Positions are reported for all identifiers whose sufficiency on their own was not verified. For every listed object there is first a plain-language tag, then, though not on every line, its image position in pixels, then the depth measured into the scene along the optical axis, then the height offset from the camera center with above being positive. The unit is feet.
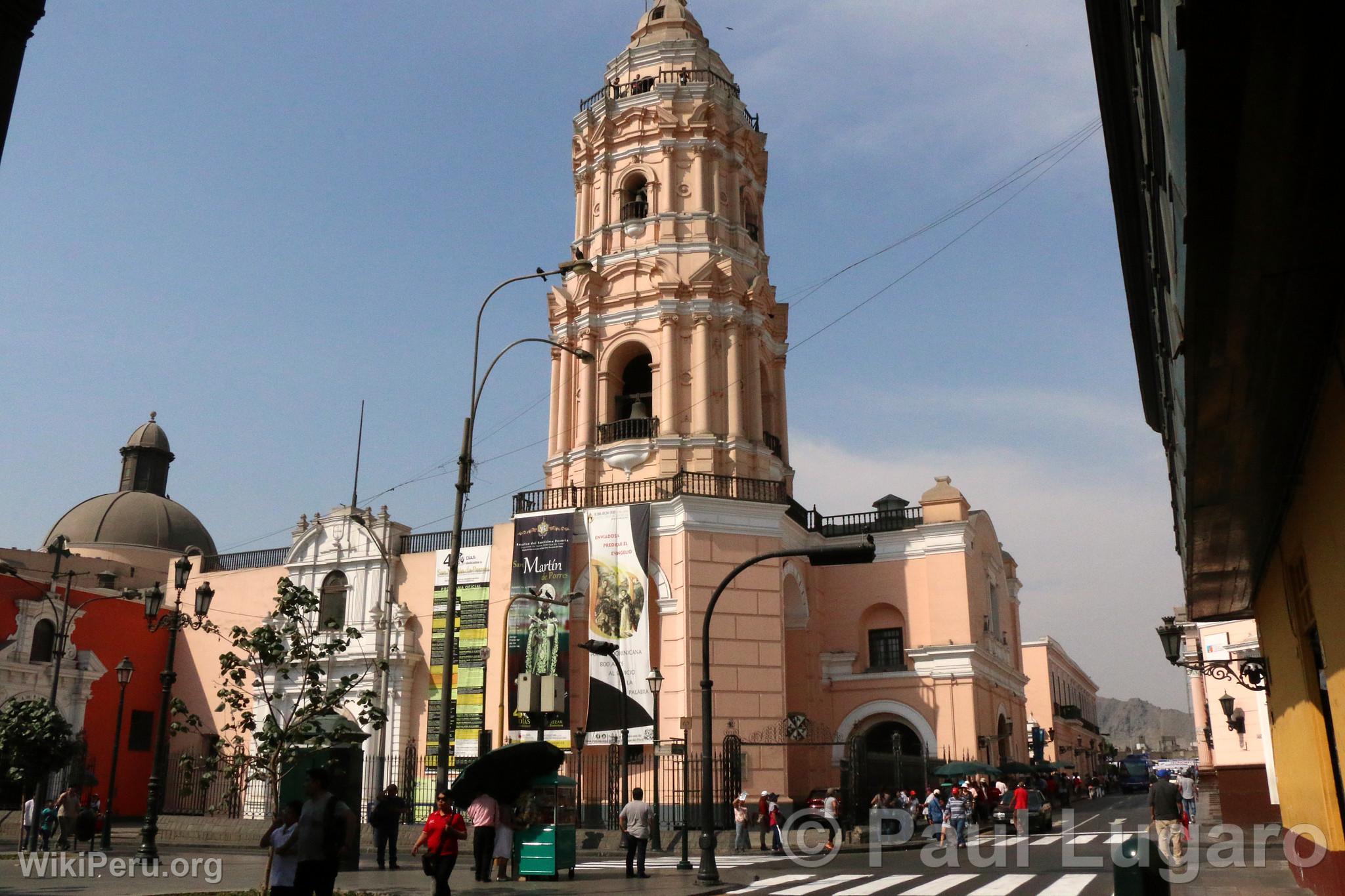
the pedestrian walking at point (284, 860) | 28.91 -2.46
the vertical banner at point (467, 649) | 103.19 +10.16
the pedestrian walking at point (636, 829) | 56.95 -3.41
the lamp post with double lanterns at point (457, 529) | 46.42 +9.96
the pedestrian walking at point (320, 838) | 28.91 -1.93
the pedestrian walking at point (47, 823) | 79.32 -4.21
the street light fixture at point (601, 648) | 69.31 +6.66
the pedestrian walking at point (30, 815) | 70.64 -3.20
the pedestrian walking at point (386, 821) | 61.77 -3.25
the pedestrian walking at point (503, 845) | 51.29 -3.73
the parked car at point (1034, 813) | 96.58 -4.67
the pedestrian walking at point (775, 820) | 77.87 -4.30
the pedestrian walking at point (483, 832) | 49.90 -3.06
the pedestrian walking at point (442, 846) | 40.88 -3.06
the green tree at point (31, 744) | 77.20 +1.21
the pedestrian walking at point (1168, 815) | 49.88 -2.52
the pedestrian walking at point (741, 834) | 76.64 -4.94
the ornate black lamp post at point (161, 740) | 61.16 +1.14
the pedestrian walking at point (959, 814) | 80.38 -3.92
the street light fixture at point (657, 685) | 76.69 +5.11
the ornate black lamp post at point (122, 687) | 78.39 +5.12
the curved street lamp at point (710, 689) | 49.73 +3.34
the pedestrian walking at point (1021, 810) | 90.68 -4.11
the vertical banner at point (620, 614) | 94.63 +12.10
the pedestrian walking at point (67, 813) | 72.08 -3.27
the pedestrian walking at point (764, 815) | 79.04 -3.93
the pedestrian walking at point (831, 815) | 82.40 -4.10
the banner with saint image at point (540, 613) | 96.17 +12.34
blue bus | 215.51 -3.49
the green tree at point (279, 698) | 43.42 +2.18
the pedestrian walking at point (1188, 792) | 90.43 -2.84
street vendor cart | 53.21 -3.56
